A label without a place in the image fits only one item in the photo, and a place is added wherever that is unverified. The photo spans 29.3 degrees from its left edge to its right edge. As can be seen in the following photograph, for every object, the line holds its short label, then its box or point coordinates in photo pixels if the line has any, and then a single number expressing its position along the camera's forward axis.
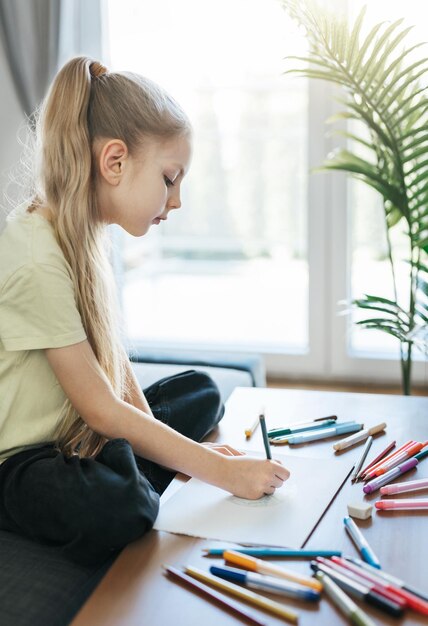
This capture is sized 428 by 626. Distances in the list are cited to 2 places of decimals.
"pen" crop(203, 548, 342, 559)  0.98
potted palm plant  2.14
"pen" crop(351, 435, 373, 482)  1.23
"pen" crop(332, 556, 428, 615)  0.86
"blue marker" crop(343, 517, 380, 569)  0.96
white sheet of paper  1.05
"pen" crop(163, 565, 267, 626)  0.86
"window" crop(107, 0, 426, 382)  3.06
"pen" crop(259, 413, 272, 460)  1.24
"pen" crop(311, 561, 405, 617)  0.86
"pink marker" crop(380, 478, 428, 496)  1.16
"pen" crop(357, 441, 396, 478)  1.24
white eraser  1.08
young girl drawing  1.21
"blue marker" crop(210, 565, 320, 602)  0.89
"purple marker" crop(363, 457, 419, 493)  1.17
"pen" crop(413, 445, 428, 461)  1.28
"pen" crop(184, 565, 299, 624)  0.86
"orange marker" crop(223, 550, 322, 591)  0.91
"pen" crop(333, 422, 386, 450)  1.34
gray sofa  1.03
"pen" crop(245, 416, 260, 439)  1.42
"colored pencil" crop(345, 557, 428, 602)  0.89
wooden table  0.86
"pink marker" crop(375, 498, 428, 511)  1.11
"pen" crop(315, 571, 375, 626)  0.83
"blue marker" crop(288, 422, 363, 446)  1.38
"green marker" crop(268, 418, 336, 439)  1.40
